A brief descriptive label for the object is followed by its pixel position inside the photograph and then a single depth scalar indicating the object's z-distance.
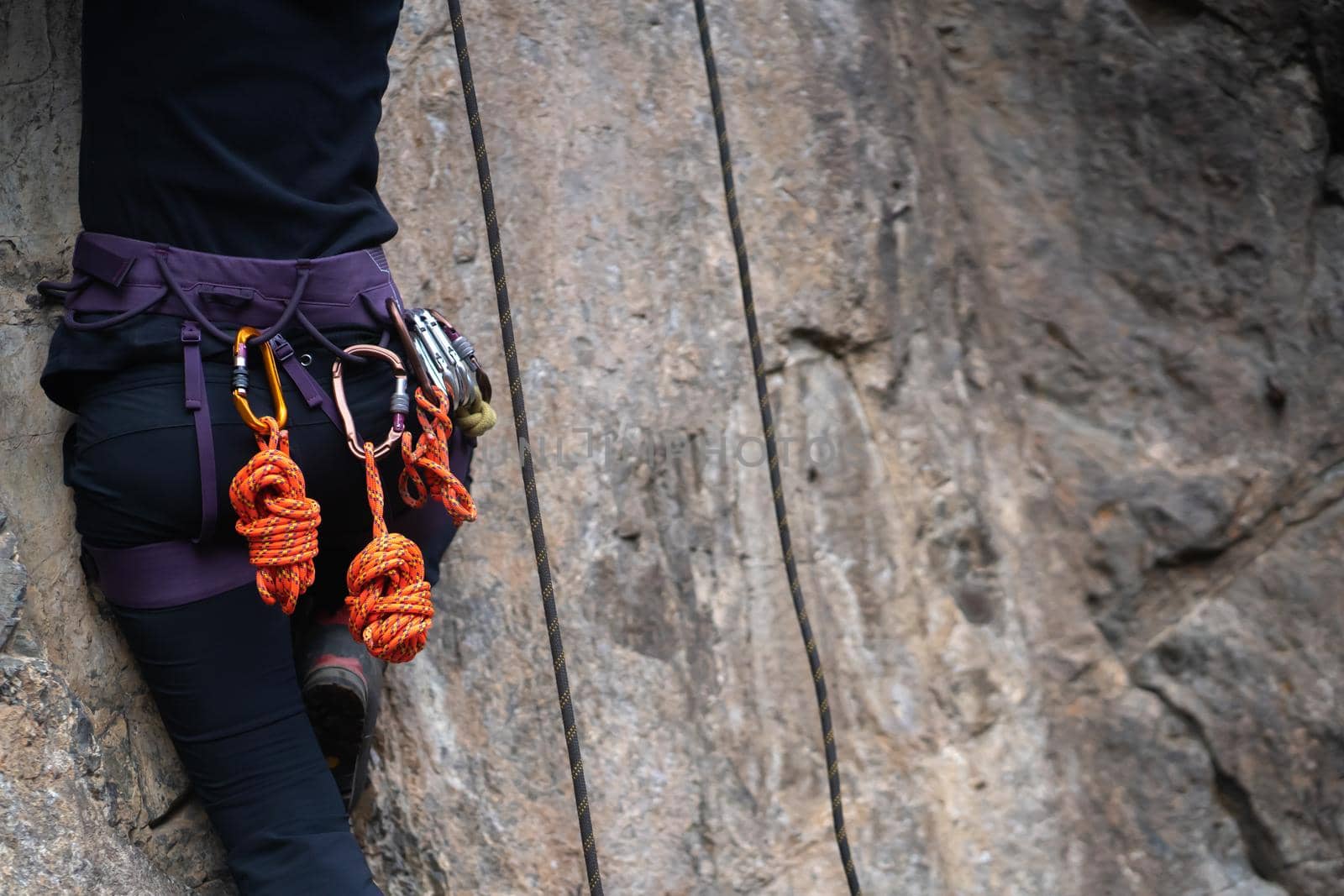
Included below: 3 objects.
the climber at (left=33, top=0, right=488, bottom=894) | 7.84
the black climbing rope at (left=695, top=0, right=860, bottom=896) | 8.41
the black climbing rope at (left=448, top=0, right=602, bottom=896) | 8.07
